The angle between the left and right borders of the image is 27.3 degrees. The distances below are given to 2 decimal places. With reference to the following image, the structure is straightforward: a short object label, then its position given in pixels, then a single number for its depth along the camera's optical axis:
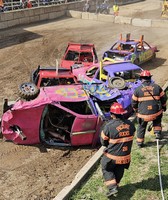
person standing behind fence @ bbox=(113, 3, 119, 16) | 33.03
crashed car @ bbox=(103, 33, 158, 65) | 15.96
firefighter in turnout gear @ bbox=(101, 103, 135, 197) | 6.27
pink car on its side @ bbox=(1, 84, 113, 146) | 8.59
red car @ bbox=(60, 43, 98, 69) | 14.60
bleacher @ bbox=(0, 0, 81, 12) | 25.78
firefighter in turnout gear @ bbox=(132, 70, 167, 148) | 8.23
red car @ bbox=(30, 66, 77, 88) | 11.30
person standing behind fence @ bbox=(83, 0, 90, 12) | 34.49
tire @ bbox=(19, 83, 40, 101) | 9.52
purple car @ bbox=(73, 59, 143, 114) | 9.84
